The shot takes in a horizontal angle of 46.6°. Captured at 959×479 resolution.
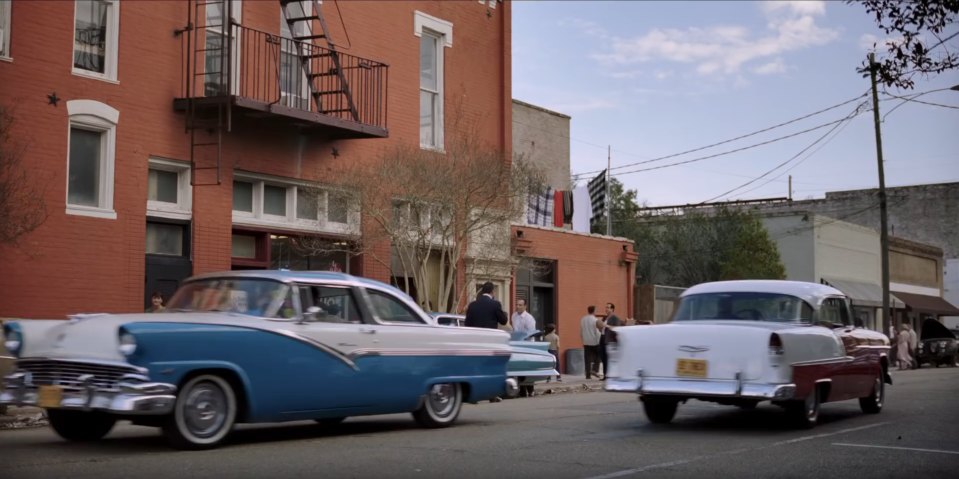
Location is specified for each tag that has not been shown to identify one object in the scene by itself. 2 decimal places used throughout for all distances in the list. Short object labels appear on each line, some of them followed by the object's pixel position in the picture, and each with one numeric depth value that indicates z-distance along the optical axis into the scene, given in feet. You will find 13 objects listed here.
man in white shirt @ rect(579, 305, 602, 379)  81.46
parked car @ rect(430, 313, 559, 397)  59.98
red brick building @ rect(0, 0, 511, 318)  57.00
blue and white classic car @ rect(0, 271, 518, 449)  31.53
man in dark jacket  57.41
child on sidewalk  80.88
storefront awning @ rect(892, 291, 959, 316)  177.27
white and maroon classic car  39.04
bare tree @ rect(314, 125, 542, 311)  69.77
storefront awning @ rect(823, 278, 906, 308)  158.40
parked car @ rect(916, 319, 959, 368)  132.57
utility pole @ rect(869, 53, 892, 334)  124.06
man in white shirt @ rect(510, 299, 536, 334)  71.46
